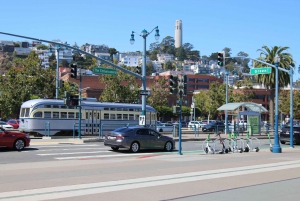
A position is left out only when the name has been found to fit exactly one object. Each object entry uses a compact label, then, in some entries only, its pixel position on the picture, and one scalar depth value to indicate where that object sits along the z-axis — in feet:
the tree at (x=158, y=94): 247.91
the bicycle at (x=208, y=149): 76.09
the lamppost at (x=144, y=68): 109.50
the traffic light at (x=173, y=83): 75.56
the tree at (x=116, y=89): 221.66
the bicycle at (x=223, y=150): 76.54
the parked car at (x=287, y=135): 110.56
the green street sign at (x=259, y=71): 91.61
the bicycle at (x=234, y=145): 80.53
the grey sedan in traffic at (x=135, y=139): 76.43
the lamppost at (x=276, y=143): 80.20
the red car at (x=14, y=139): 73.41
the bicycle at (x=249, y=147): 82.07
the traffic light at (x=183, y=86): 75.58
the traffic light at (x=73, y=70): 97.78
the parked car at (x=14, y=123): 175.01
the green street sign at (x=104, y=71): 97.06
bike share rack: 76.54
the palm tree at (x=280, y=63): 166.71
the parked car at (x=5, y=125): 150.46
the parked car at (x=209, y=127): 179.11
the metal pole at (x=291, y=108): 93.44
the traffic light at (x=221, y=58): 92.42
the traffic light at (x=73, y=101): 103.96
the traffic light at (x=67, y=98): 103.86
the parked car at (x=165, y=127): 166.54
